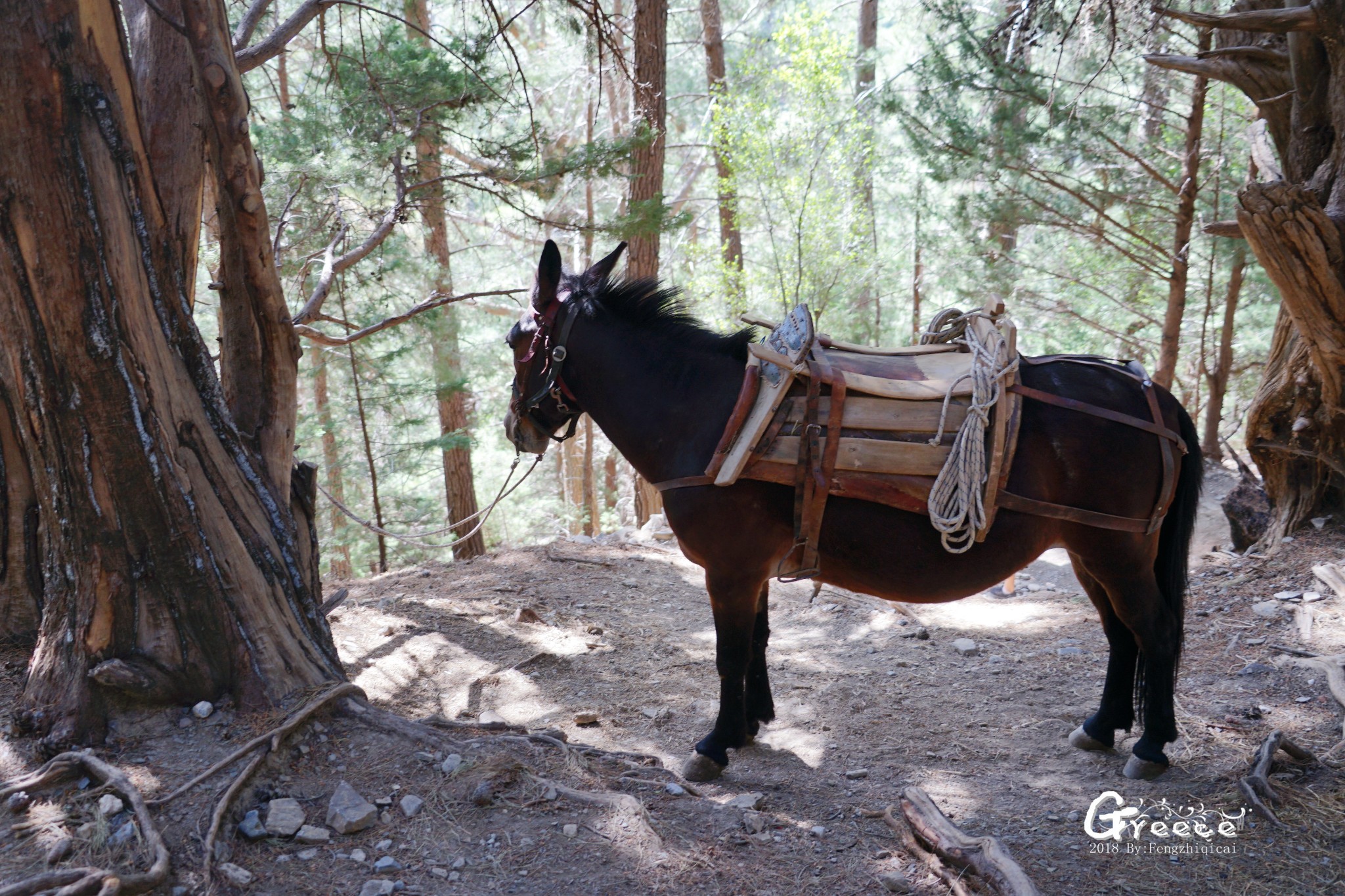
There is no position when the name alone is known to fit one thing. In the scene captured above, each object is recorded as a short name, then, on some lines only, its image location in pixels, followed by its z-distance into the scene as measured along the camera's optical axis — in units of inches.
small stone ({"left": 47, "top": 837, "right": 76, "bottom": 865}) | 80.0
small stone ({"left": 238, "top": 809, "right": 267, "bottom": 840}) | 88.3
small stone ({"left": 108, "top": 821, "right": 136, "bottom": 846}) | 83.3
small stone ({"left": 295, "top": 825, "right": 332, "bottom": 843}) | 89.5
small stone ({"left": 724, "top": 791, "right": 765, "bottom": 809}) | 114.2
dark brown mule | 119.5
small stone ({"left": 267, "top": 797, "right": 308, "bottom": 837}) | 89.4
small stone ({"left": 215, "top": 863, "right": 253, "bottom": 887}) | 81.1
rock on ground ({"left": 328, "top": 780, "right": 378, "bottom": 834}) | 91.2
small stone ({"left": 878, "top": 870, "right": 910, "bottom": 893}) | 93.1
